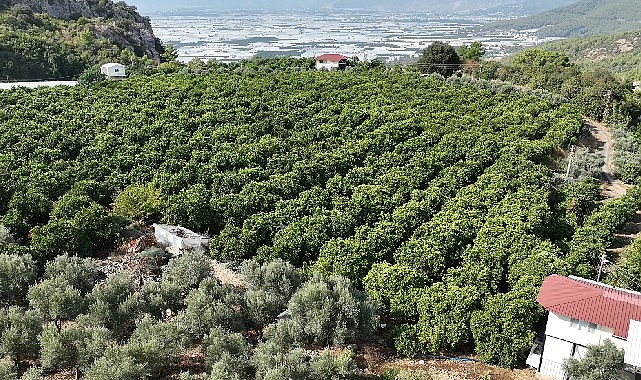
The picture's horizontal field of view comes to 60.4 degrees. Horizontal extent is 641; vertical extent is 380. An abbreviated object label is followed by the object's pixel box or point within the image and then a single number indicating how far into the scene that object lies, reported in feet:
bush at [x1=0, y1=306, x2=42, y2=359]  62.21
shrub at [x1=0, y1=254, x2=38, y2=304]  74.33
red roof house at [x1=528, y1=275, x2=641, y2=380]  61.26
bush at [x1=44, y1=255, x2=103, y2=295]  75.61
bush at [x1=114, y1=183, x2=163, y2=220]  104.42
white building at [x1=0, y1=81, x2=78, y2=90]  195.21
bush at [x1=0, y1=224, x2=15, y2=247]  85.51
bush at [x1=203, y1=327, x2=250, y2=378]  59.06
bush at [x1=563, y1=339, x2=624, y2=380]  58.54
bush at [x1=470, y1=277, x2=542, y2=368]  67.67
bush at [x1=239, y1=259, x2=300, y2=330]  70.18
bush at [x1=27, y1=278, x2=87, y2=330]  68.03
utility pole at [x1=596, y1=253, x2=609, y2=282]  79.71
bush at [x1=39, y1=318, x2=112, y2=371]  60.34
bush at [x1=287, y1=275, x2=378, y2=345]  67.00
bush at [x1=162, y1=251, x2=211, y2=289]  76.18
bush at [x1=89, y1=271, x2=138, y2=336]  67.46
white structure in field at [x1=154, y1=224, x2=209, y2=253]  93.30
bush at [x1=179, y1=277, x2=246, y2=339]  66.54
